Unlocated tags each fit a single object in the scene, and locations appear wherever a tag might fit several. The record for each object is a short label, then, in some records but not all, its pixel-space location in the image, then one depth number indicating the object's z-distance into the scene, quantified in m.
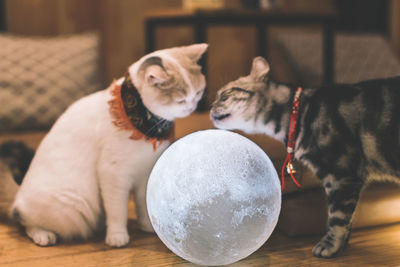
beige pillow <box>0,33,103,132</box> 1.89
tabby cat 1.15
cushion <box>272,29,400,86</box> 2.54
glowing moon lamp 0.98
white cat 1.24
